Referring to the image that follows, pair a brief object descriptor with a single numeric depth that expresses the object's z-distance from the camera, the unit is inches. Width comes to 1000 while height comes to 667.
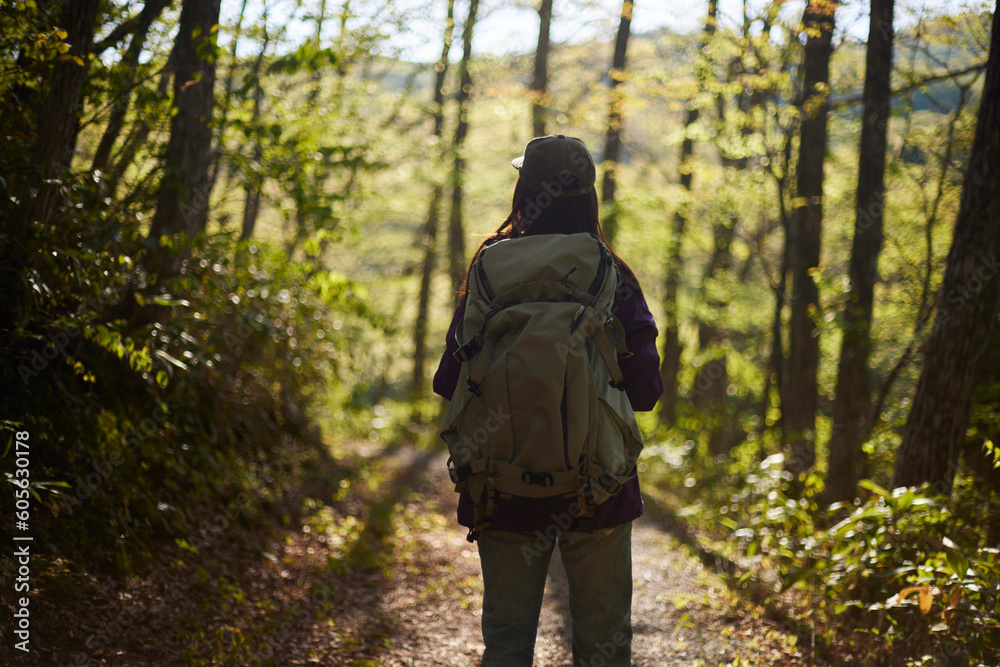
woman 77.9
